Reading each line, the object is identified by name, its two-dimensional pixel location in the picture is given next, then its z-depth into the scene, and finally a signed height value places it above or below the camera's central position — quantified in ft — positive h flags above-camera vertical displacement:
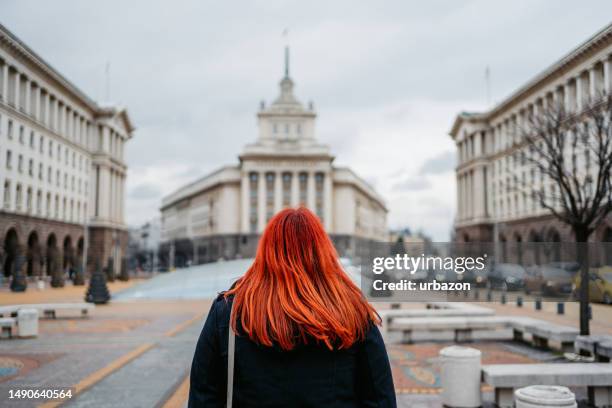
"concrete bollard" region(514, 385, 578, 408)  23.24 -5.26
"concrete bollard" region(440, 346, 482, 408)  29.45 -5.76
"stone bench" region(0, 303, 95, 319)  59.79 -5.66
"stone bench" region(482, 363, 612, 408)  28.89 -5.57
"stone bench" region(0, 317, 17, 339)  53.30 -6.03
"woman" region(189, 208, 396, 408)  9.07 -1.13
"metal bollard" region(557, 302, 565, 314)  76.04 -6.13
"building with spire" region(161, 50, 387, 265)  376.68 +43.95
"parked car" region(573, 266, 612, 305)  36.50 -1.65
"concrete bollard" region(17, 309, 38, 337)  53.62 -5.66
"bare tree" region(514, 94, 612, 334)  81.23 +19.05
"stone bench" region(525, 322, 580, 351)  42.75 -5.32
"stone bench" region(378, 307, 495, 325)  56.73 -5.06
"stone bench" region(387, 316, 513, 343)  50.31 -5.34
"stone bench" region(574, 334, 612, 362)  36.42 -5.03
